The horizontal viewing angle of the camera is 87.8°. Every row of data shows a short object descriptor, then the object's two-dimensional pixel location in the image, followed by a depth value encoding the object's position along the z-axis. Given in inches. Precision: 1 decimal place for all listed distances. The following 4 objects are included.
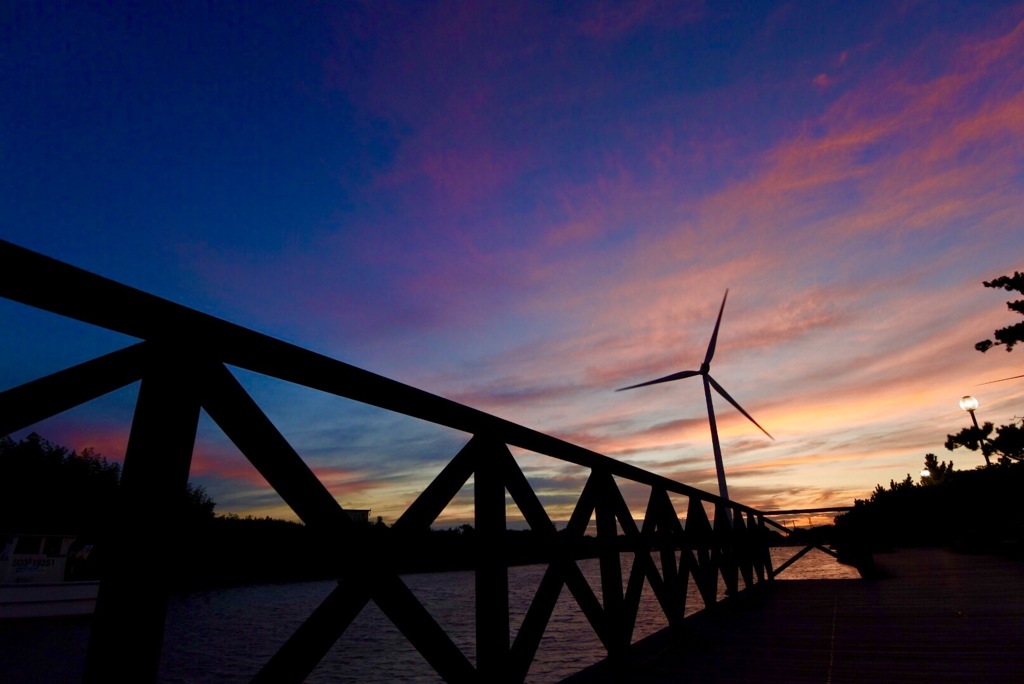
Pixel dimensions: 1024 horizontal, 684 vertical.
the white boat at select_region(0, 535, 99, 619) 1035.9
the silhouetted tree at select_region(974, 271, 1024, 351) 843.4
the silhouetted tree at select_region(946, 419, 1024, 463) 846.5
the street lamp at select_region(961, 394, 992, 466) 866.8
